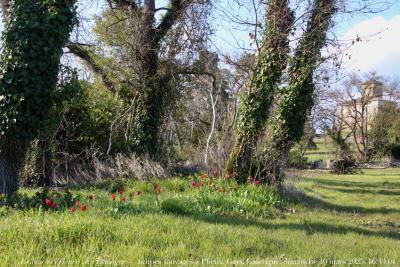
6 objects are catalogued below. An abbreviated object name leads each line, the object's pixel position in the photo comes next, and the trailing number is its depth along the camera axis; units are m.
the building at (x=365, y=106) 52.19
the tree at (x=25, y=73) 7.48
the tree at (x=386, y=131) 46.04
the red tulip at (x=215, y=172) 12.21
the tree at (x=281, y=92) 12.12
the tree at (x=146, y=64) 15.09
